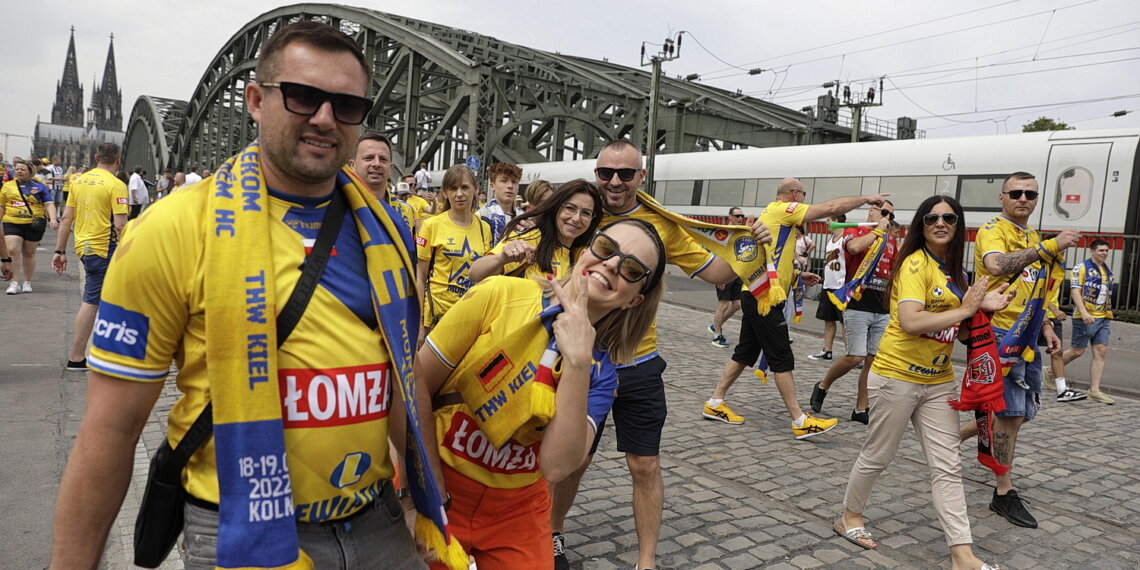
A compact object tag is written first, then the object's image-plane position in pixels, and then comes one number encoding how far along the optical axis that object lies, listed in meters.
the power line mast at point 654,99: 23.91
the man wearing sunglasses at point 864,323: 6.99
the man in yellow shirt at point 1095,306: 8.30
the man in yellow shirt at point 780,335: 5.47
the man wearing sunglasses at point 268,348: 1.45
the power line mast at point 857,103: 33.50
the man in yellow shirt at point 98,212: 7.78
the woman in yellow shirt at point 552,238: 3.85
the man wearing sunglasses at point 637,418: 3.58
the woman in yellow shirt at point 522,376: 2.12
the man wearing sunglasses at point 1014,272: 4.59
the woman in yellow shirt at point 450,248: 5.29
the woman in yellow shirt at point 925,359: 3.92
